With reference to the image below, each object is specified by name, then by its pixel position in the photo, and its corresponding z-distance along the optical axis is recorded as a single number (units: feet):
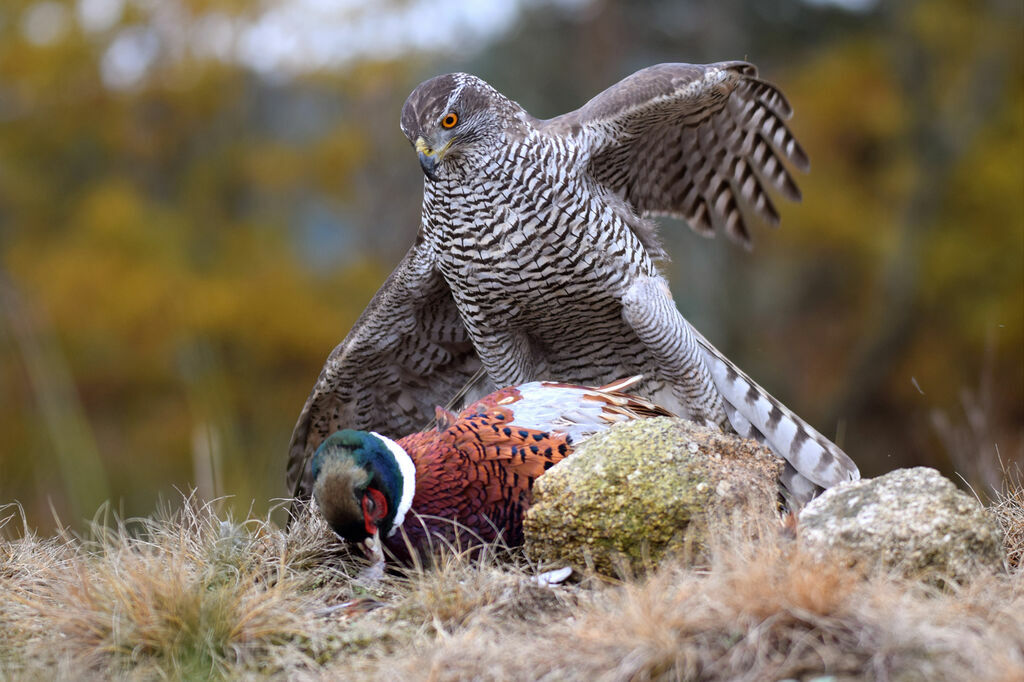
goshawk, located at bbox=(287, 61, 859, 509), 26.55
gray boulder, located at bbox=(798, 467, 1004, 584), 18.49
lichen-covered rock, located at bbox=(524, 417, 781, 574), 20.58
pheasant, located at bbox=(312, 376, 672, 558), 22.03
